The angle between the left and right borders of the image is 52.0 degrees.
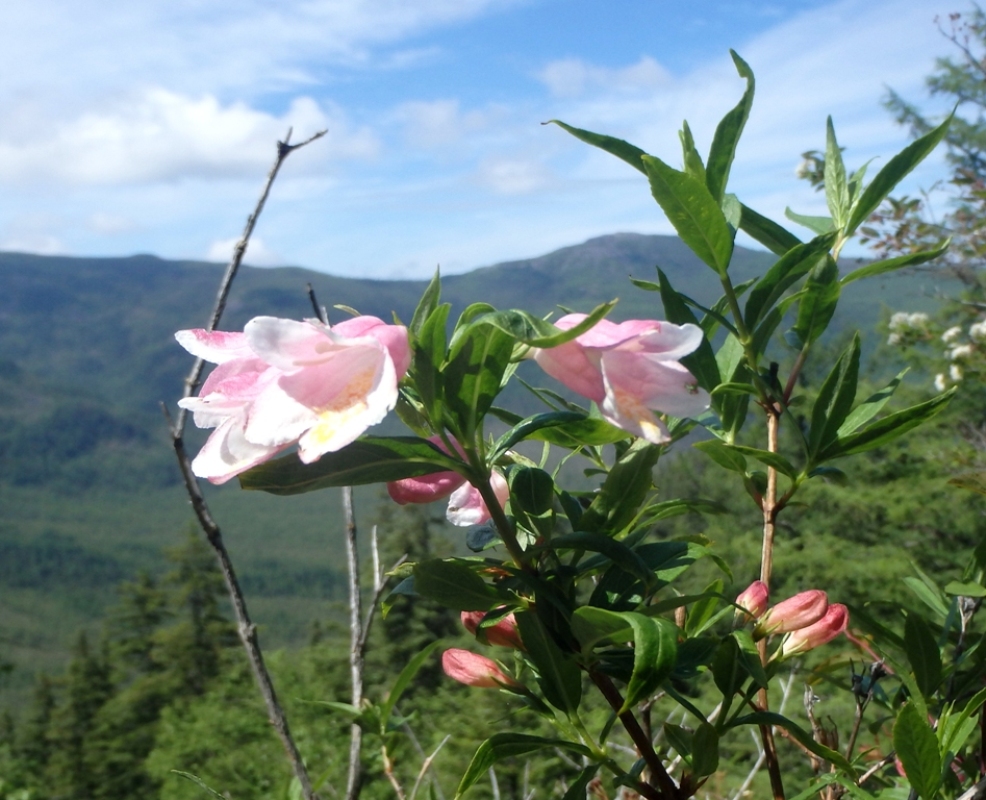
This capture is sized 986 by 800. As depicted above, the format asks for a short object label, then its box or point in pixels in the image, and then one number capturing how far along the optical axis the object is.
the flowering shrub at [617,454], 0.20
